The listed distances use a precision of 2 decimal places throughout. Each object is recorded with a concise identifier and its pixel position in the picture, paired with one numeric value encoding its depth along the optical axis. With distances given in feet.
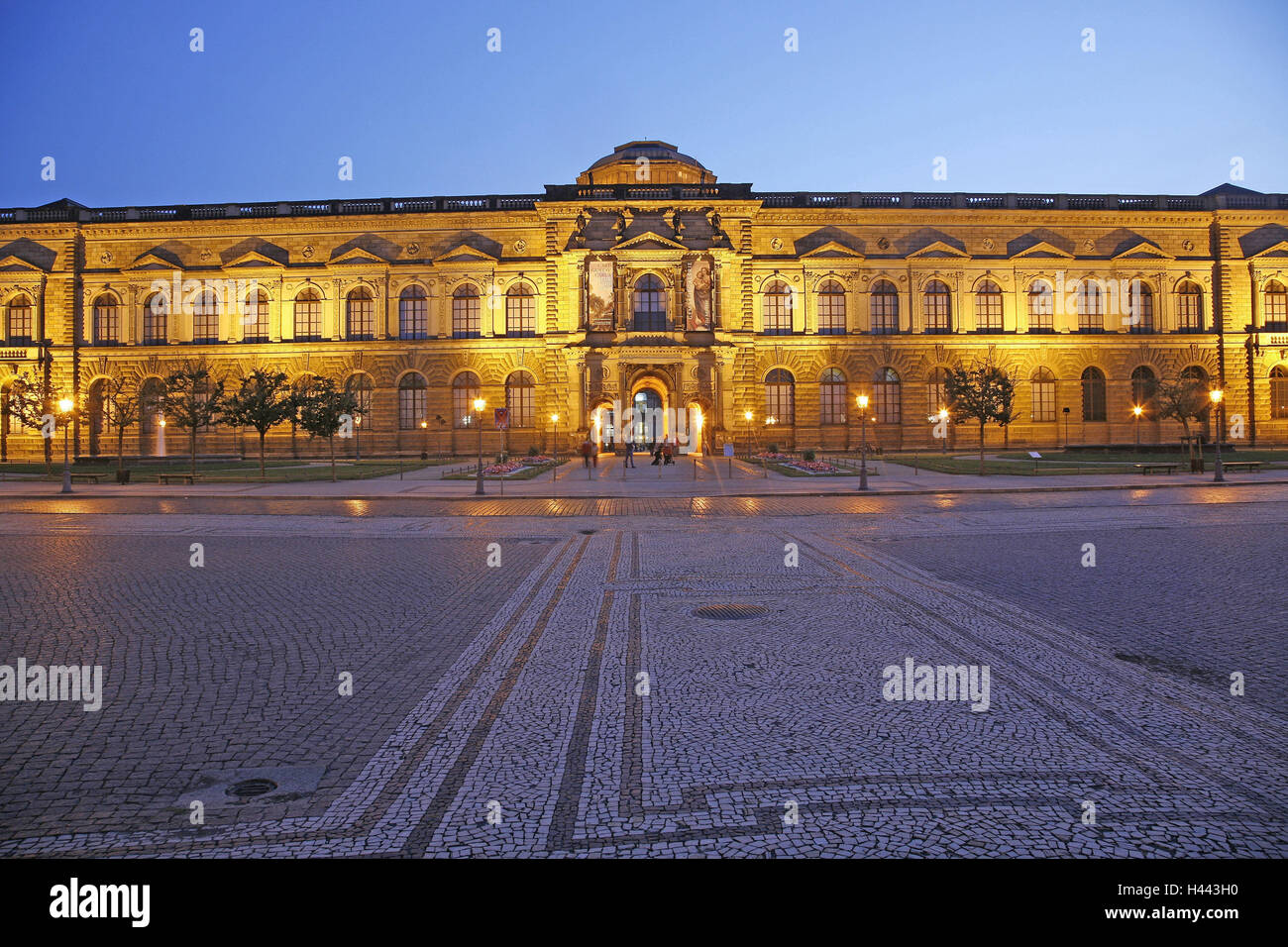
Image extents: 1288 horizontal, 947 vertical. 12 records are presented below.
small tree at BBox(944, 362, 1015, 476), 131.95
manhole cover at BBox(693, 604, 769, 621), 30.42
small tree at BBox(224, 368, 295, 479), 128.06
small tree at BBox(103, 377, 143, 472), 132.67
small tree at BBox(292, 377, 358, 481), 133.18
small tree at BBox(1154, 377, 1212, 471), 143.54
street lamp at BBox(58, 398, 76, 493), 112.27
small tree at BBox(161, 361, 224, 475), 127.24
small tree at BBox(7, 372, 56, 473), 152.56
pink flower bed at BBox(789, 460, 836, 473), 119.65
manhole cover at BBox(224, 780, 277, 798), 15.21
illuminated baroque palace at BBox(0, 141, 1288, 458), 196.95
